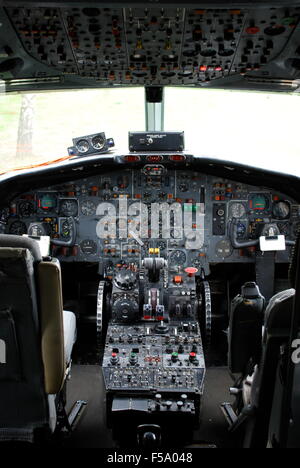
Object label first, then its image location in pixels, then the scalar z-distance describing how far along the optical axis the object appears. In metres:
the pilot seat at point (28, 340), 2.10
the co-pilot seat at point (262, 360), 1.96
